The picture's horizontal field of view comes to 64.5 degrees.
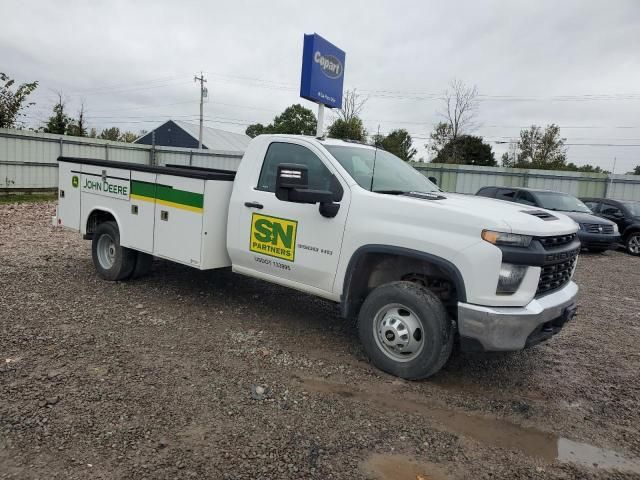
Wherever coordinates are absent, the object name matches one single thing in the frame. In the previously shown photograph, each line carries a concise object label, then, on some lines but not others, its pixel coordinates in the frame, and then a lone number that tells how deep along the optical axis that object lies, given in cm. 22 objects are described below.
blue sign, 1109
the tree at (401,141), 3112
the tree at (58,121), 2894
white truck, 381
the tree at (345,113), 3177
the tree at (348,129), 2670
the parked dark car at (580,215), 1291
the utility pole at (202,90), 4972
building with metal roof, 4788
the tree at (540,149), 3997
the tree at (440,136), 3747
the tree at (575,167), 3982
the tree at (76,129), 3003
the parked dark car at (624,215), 1395
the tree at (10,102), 2000
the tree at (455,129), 3581
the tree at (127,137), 5710
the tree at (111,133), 5556
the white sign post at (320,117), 965
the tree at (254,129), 6244
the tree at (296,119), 4953
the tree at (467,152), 3794
